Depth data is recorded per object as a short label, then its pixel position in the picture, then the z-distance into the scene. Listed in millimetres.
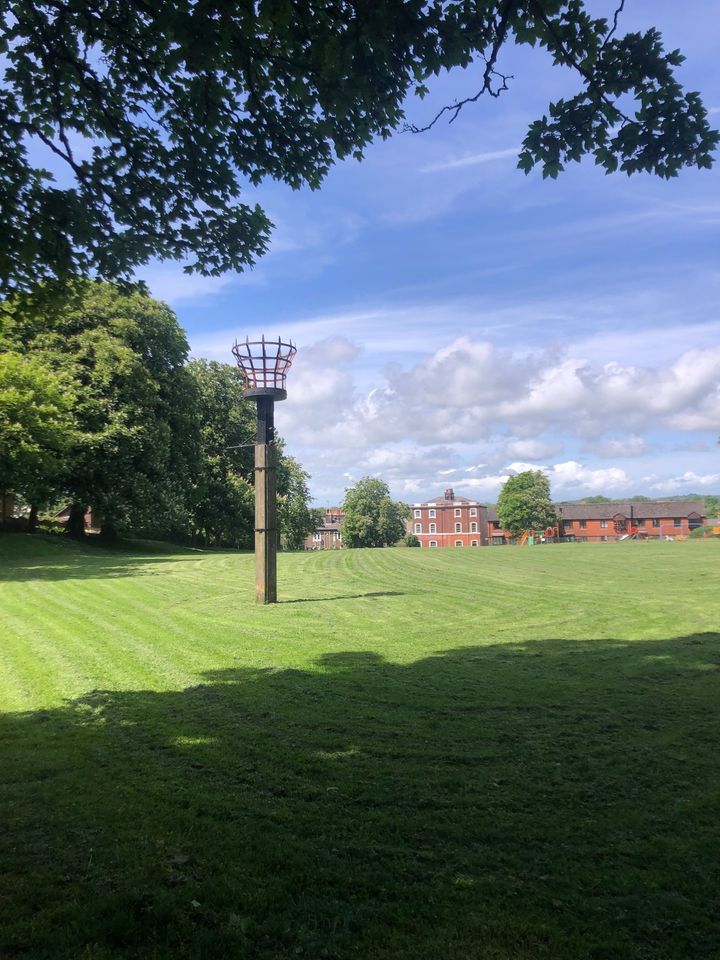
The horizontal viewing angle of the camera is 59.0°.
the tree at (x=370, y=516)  86125
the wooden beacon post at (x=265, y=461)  14109
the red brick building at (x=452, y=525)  125125
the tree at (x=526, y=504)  95250
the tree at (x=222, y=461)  44094
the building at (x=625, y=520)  109750
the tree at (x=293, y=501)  49969
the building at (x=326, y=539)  150625
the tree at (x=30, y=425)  25734
